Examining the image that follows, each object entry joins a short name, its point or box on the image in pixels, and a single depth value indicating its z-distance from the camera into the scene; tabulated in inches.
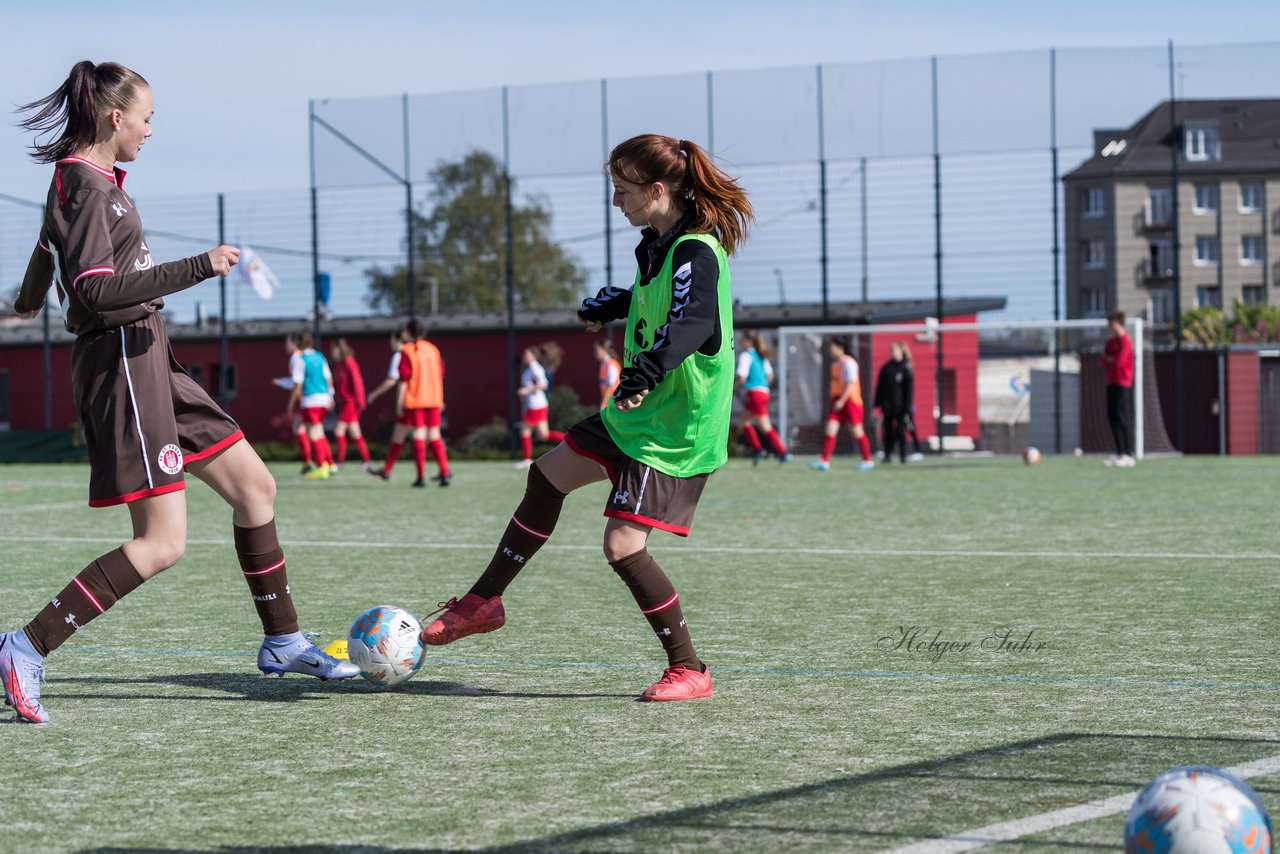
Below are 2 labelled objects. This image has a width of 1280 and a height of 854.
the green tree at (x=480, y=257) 1720.0
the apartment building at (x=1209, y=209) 1873.8
